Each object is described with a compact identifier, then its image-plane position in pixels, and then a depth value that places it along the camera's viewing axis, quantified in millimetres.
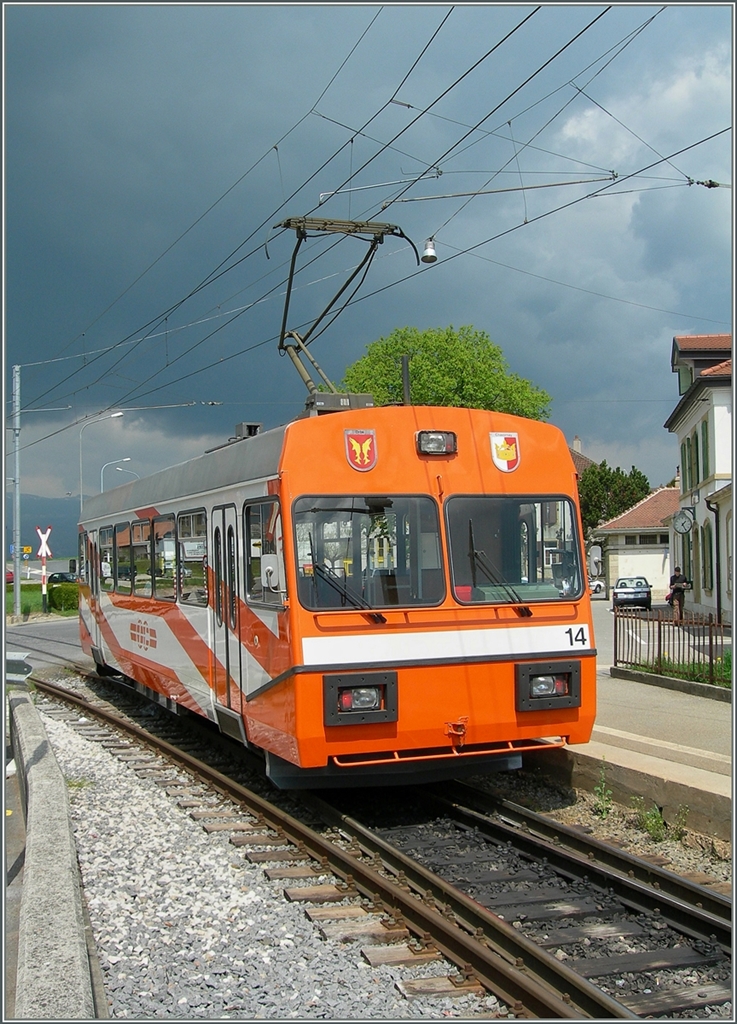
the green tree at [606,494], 75750
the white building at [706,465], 29891
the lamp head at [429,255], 14328
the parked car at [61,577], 60234
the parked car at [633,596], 43469
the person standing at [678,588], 31969
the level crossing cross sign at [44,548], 35281
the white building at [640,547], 64375
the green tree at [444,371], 49750
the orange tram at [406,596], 7359
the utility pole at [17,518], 31048
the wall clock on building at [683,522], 23844
